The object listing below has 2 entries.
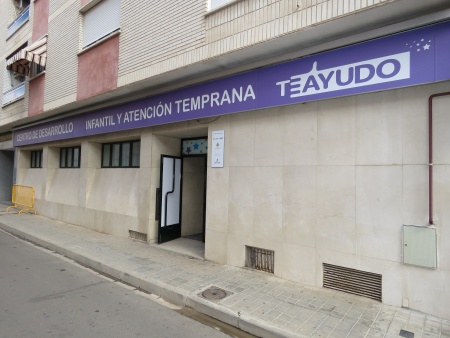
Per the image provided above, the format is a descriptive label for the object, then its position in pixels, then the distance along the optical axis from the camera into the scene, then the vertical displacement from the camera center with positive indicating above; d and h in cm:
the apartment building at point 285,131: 398 +91
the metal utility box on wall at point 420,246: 390 -85
